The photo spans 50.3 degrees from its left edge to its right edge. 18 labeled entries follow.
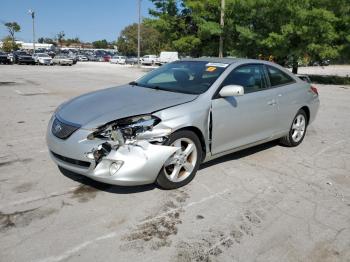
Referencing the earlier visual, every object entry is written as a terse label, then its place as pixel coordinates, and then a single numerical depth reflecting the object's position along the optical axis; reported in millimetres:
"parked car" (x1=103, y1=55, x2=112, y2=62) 68719
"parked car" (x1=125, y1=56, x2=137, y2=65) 54781
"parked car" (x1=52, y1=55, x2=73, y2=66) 42156
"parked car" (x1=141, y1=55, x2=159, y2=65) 53469
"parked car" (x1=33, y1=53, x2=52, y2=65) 42812
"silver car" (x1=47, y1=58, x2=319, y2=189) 3836
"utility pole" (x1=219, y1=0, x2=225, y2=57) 24755
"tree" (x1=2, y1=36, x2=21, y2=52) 97750
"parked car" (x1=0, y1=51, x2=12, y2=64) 42719
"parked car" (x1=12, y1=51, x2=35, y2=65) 42469
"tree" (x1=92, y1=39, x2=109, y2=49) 147000
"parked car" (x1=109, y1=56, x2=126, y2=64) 56938
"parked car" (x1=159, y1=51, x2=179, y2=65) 48831
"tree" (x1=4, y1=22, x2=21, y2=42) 105962
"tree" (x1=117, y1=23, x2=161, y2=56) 82625
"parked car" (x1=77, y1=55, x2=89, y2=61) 63344
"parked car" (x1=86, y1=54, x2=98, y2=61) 68125
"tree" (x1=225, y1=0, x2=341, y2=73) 20172
